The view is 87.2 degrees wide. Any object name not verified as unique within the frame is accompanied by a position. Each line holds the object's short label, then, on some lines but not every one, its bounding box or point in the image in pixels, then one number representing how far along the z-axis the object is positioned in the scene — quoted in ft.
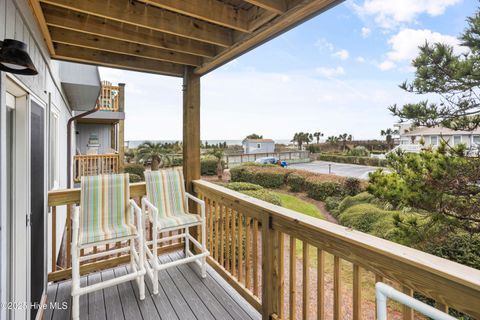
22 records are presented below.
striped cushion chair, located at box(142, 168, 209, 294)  8.60
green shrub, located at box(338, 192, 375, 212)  24.26
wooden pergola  6.25
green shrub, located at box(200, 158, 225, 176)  44.21
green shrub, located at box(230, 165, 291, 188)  35.27
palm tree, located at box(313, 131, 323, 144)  98.09
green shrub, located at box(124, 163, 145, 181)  38.63
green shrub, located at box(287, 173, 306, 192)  32.99
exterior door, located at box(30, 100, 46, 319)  6.22
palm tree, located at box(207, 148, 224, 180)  39.50
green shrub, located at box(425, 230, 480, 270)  11.27
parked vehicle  60.81
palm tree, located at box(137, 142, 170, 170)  39.29
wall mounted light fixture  3.67
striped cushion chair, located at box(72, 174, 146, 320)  7.67
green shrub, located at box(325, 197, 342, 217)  25.64
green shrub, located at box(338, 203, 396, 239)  16.93
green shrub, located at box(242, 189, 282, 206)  20.13
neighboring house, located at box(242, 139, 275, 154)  84.81
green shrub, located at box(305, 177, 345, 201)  29.17
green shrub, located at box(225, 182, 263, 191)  22.68
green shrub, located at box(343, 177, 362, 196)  27.86
